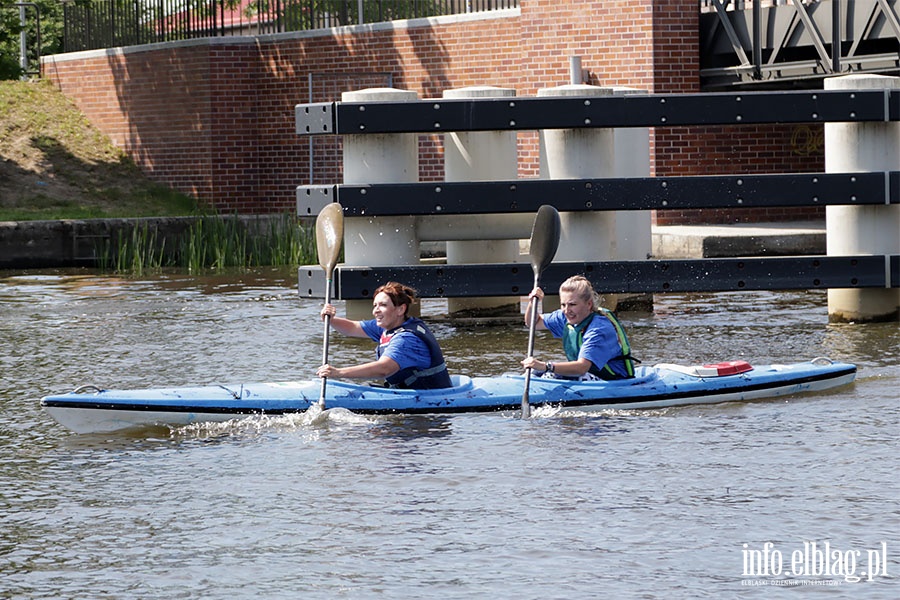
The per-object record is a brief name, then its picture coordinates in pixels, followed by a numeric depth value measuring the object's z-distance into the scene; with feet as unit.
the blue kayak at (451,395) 58.70
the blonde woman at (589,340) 62.90
